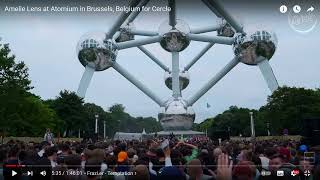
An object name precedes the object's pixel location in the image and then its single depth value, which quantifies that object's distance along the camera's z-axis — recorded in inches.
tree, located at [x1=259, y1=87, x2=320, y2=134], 2006.6
